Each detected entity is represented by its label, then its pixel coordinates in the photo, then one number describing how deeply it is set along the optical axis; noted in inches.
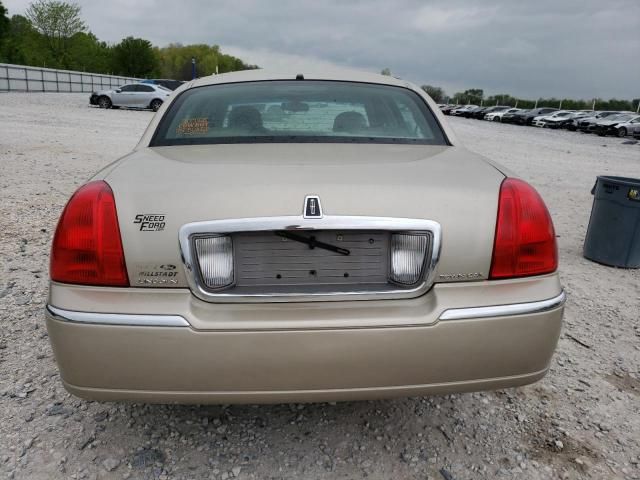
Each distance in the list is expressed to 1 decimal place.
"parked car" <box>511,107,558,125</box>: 1627.7
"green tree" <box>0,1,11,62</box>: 2182.6
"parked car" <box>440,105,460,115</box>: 2239.9
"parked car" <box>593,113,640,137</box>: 1137.4
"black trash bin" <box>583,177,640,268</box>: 188.5
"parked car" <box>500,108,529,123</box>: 1663.8
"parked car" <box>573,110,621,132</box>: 1266.0
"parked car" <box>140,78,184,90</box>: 1340.6
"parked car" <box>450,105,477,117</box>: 2044.7
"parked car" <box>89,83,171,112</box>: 1050.7
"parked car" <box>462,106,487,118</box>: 1973.9
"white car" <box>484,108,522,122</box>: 1728.6
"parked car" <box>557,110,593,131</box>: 1390.3
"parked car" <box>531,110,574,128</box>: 1445.6
